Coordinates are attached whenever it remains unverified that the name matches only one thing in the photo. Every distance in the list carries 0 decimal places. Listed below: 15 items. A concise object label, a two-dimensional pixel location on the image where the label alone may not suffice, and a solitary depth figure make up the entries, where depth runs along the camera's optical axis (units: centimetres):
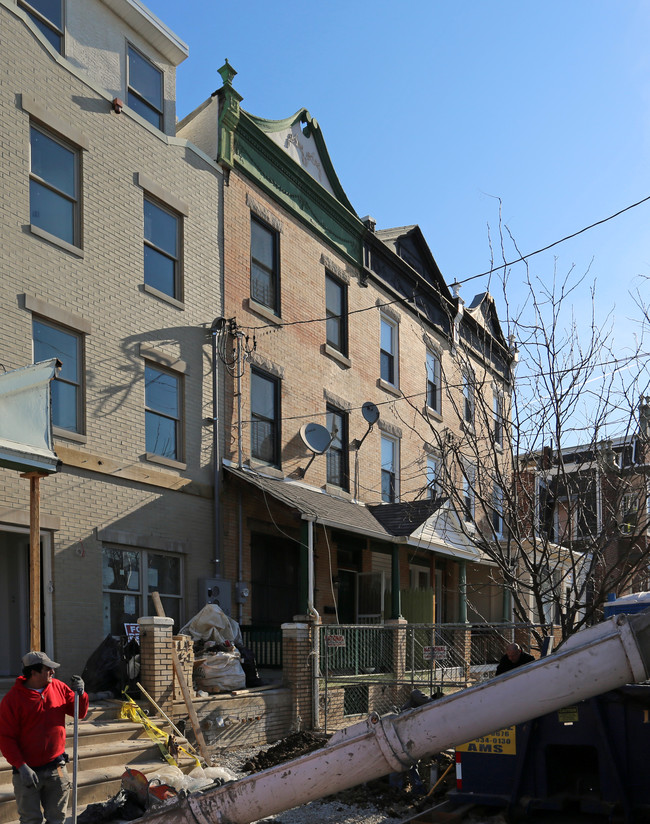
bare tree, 1034
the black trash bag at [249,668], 1347
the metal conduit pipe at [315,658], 1396
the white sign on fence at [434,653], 1309
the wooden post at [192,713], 1116
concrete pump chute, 471
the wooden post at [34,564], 930
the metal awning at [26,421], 927
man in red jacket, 698
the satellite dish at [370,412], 2070
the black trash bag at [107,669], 1159
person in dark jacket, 1037
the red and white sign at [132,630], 1269
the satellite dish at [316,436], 1755
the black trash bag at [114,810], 826
